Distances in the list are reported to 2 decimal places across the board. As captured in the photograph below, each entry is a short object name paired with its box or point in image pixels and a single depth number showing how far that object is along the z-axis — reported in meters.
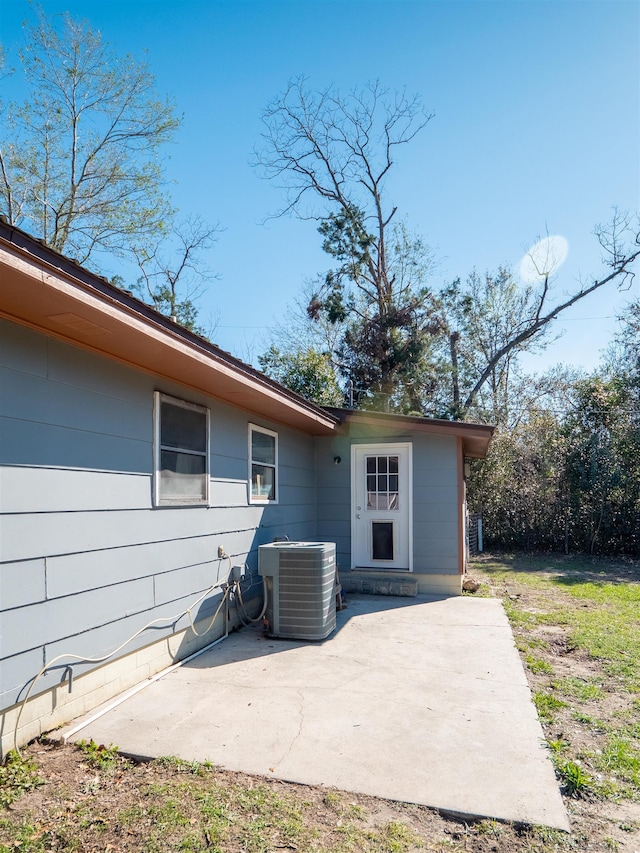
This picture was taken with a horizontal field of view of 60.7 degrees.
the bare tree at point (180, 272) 15.20
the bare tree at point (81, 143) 11.19
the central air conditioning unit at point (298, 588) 4.93
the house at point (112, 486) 2.84
